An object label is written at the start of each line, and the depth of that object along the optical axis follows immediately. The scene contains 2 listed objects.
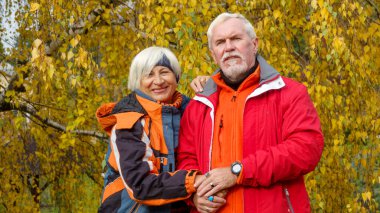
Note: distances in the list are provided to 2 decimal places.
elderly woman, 2.10
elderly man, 1.97
